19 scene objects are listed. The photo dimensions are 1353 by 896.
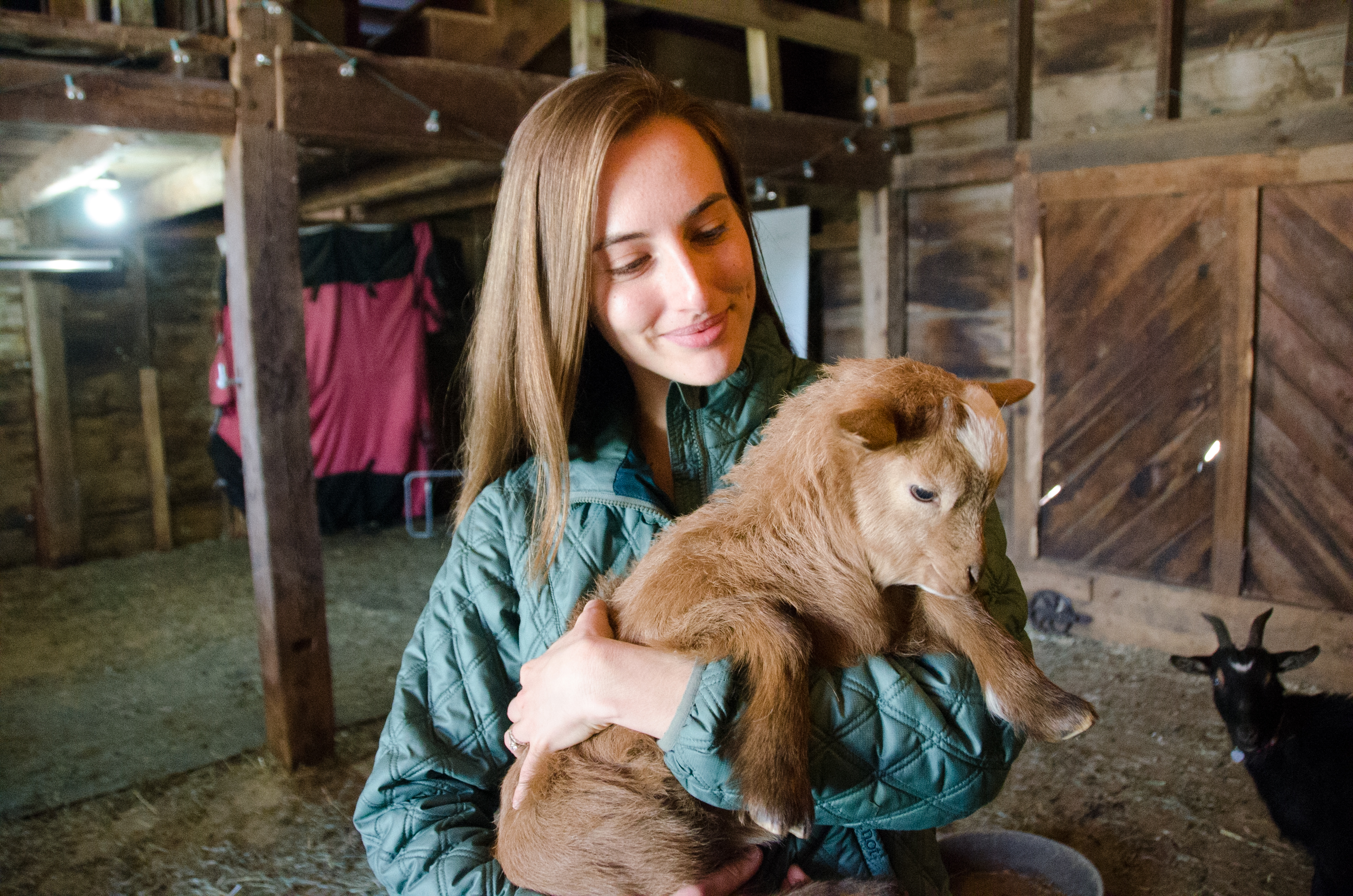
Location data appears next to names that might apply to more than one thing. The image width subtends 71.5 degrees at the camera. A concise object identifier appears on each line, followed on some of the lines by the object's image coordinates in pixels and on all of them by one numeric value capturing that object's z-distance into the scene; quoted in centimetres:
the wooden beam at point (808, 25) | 471
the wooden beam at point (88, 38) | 318
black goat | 282
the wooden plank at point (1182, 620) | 438
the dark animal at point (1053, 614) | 524
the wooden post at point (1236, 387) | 445
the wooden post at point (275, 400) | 353
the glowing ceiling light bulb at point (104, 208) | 559
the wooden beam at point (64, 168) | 430
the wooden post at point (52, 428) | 718
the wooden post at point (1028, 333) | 514
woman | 125
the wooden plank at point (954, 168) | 525
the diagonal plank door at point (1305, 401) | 425
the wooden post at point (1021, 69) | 494
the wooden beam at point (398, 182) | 551
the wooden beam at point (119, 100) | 311
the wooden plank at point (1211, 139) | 417
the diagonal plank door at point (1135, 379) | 467
